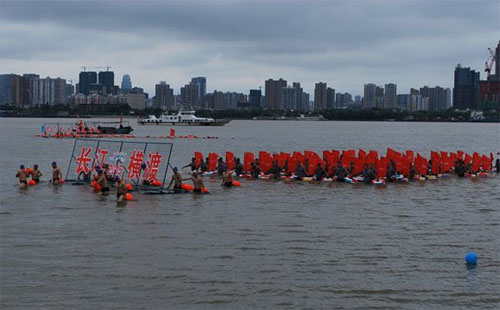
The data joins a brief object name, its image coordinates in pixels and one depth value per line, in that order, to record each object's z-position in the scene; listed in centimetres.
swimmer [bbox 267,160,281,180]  4222
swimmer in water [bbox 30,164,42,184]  3784
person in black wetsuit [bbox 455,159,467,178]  4706
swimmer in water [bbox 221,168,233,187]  3803
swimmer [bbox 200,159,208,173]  4455
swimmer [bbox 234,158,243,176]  4362
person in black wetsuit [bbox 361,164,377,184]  4050
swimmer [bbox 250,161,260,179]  4256
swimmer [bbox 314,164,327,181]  4128
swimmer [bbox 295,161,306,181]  4184
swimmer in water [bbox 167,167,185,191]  3451
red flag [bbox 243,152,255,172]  4428
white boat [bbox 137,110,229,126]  16075
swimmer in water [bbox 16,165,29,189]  3631
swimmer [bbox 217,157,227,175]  4289
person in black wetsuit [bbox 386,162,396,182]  4178
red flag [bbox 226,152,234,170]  4538
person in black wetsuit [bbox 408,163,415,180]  4322
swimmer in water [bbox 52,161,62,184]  3678
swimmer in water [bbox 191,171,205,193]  3453
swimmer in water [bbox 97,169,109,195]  3319
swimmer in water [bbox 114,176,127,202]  3103
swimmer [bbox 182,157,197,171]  4356
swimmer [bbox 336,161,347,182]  4094
